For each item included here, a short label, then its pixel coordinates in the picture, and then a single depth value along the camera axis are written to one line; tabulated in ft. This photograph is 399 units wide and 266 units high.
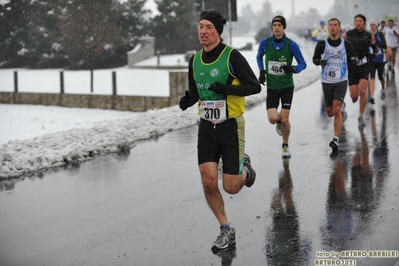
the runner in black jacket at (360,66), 40.45
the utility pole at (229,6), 62.27
